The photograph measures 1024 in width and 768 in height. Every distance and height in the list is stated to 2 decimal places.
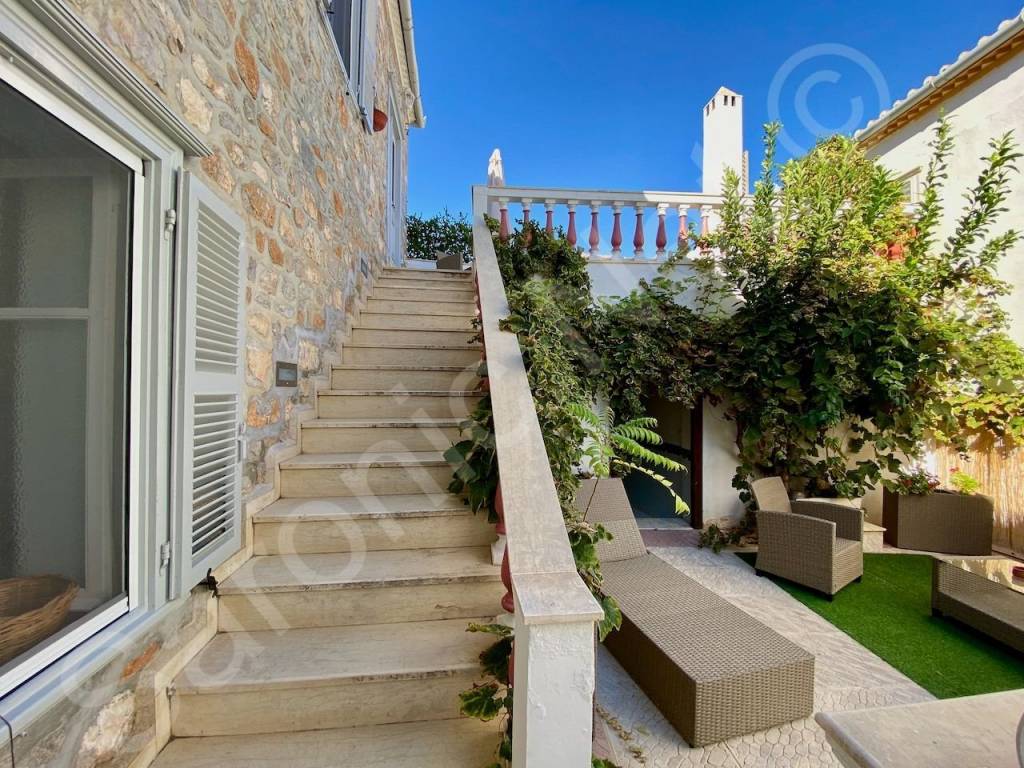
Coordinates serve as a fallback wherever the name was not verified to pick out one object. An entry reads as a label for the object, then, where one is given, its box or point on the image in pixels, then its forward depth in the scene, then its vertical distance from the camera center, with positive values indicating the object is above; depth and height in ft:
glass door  3.52 +0.07
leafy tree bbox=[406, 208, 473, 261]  37.96 +13.06
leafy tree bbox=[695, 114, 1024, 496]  14.01 +2.14
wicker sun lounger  6.36 -3.98
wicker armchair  11.11 -3.92
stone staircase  4.83 -3.03
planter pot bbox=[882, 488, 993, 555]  14.06 -4.23
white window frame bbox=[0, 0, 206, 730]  3.31 +1.06
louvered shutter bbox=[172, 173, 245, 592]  4.88 +0.11
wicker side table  8.74 -4.30
